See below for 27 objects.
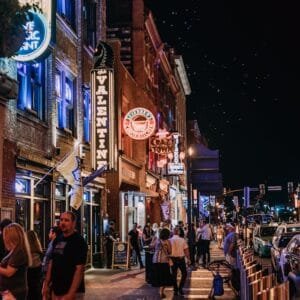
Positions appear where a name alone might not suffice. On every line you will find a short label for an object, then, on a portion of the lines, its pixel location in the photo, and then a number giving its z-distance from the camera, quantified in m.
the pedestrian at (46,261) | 8.50
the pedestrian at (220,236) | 45.01
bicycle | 15.25
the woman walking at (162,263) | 15.99
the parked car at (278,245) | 18.17
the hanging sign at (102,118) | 22.58
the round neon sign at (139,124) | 29.20
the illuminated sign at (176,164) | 45.28
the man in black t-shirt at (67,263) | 8.08
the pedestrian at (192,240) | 27.11
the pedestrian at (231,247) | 17.95
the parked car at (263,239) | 31.52
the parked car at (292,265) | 13.07
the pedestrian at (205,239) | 26.92
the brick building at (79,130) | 16.59
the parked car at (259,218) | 65.47
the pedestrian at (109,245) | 24.52
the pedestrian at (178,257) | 16.66
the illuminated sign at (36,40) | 15.09
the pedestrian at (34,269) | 12.27
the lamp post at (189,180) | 29.51
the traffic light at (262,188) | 69.31
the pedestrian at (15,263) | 8.54
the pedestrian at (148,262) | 18.81
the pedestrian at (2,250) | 11.34
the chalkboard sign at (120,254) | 24.09
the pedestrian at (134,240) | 25.11
